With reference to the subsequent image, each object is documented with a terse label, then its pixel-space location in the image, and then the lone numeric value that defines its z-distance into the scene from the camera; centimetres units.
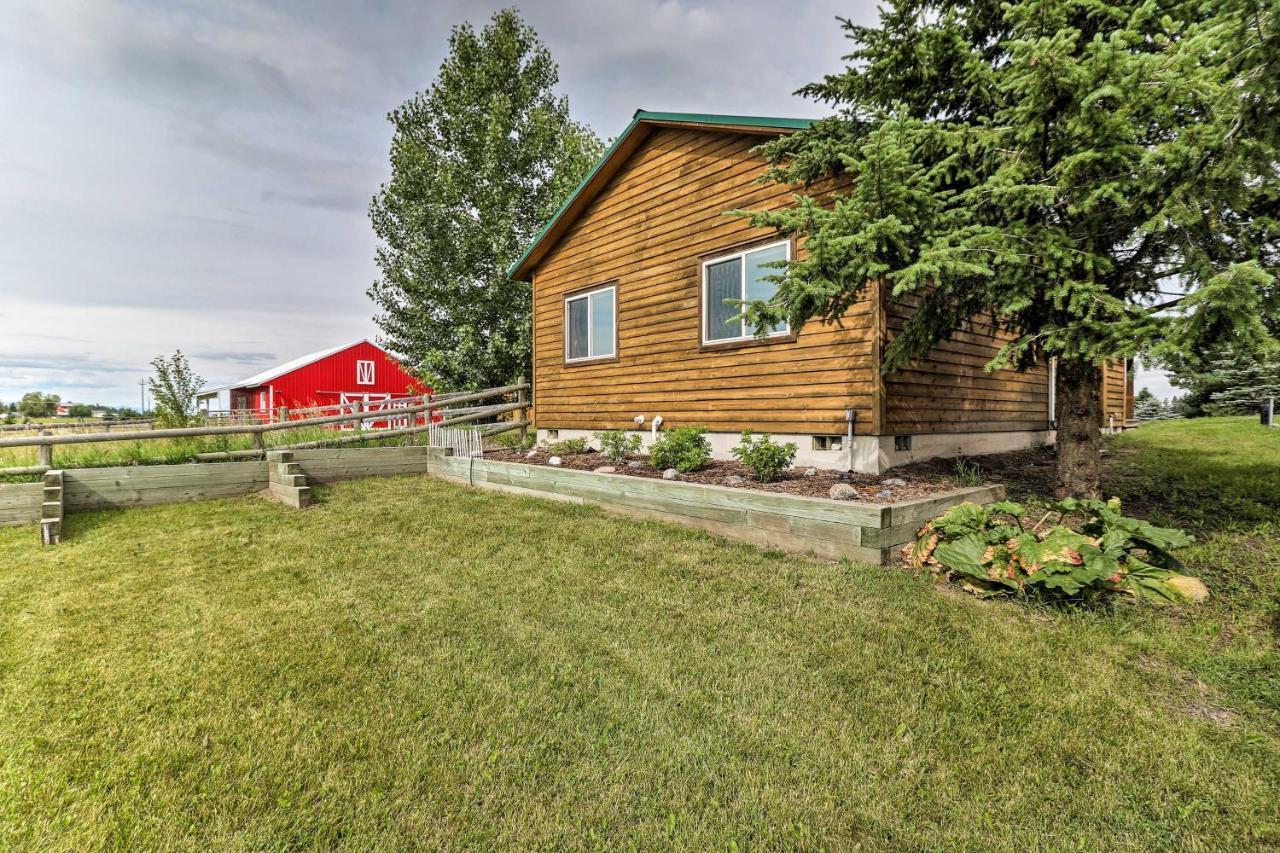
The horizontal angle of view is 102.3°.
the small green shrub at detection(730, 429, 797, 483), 571
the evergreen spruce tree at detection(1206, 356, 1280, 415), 1091
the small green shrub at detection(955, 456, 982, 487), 567
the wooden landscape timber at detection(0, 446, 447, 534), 607
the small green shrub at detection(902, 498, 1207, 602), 338
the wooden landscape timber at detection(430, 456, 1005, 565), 416
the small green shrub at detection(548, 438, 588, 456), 882
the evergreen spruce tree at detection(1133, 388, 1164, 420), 1683
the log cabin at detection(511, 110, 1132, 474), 618
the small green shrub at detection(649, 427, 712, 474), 648
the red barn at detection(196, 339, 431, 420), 2517
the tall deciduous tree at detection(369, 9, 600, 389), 1731
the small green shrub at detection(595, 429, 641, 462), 780
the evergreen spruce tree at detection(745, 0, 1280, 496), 334
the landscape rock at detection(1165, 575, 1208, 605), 335
